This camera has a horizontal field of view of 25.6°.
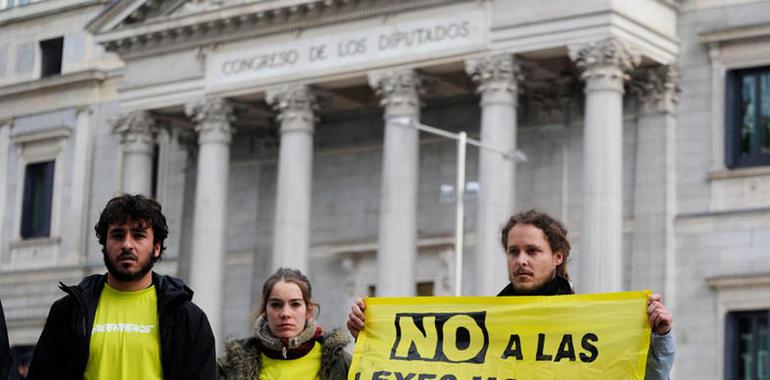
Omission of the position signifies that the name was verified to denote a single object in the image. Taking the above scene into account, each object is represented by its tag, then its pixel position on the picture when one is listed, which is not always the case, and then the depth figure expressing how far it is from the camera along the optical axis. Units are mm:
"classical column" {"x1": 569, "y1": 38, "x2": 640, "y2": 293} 39094
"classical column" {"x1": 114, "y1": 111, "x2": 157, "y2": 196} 49156
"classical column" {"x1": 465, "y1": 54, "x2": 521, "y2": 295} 40406
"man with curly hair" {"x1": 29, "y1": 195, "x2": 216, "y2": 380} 9641
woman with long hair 11312
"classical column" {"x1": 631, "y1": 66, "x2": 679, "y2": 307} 41531
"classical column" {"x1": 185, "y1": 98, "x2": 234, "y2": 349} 46156
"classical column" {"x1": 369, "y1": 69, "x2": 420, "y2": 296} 42062
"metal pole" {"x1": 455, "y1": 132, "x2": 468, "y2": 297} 40719
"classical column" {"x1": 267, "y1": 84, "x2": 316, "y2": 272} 44469
